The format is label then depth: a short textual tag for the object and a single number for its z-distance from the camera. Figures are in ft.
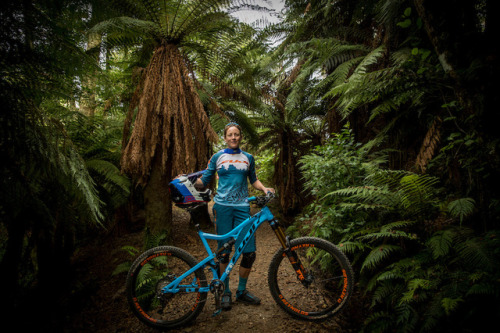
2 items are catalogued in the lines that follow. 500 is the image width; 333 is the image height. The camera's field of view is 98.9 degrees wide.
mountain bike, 7.08
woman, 8.01
